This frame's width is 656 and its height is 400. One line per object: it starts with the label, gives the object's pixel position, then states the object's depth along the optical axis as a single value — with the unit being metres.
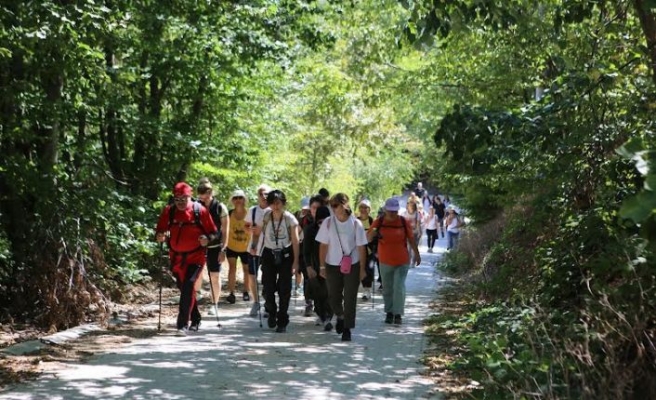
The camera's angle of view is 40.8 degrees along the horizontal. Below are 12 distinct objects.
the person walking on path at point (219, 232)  12.10
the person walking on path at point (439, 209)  32.94
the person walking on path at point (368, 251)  14.84
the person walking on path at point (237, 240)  14.59
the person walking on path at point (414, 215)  21.00
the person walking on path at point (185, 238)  10.70
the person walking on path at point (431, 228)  29.91
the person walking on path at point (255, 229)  12.63
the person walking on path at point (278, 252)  11.48
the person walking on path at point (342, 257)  10.77
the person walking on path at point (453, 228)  26.72
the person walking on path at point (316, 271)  11.92
